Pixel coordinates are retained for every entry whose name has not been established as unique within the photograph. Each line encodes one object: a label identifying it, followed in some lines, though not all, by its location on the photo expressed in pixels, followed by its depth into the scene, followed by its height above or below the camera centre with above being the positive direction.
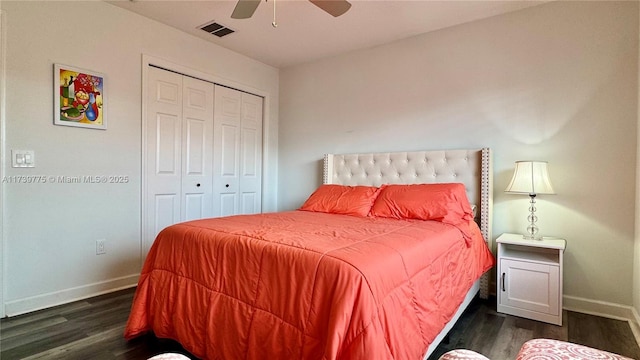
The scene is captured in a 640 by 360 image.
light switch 2.35 +0.13
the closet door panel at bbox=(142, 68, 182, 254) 3.12 +0.24
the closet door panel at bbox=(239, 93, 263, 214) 4.04 +0.28
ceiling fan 2.09 +1.14
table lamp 2.42 +0.00
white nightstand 2.27 -0.74
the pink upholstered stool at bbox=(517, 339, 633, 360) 1.04 -0.57
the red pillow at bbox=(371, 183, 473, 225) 2.48 -0.20
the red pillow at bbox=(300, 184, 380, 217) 2.89 -0.21
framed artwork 2.53 +0.64
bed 1.27 -0.50
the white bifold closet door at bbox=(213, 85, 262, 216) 3.75 +0.30
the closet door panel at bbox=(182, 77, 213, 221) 3.42 +0.30
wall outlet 2.79 -0.62
